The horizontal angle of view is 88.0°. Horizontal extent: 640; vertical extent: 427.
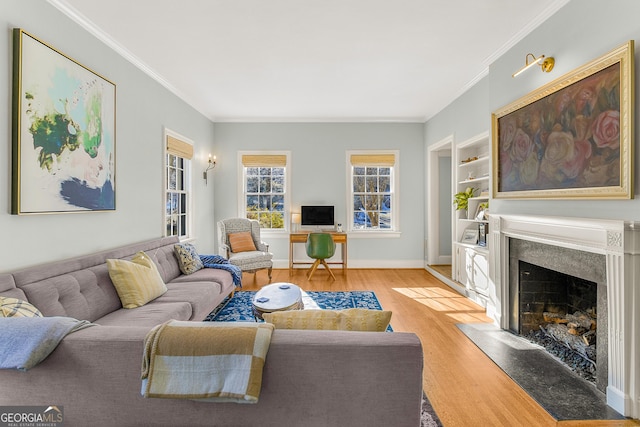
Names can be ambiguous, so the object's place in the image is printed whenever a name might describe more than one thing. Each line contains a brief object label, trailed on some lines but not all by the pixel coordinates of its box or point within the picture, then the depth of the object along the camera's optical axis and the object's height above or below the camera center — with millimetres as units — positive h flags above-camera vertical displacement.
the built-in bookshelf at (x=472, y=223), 4027 -115
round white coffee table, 2715 -729
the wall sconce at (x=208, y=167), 5715 +853
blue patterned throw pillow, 3771 -501
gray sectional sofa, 1196 -616
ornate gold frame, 1993 +594
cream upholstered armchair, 4848 -460
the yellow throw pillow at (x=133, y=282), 2615 -537
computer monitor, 6055 +10
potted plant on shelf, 4613 +244
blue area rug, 3670 -1090
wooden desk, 5727 -415
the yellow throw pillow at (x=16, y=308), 1626 -467
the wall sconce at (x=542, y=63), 2652 +1241
